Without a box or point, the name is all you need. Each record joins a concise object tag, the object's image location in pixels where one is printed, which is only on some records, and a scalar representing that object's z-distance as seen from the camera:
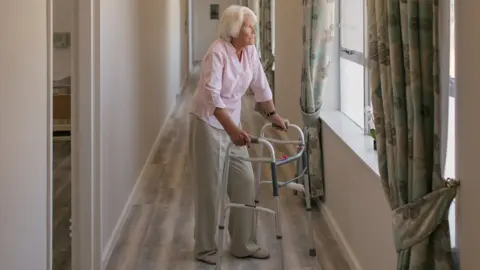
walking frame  3.19
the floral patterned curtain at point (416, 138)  2.07
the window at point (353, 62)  4.17
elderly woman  3.40
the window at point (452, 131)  2.13
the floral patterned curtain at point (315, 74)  4.60
